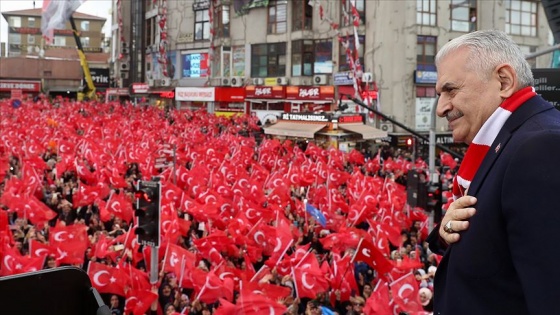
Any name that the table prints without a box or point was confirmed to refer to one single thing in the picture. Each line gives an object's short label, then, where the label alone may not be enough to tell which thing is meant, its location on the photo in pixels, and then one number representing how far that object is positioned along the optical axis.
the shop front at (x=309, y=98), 43.31
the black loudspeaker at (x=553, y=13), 7.48
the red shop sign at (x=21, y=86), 80.88
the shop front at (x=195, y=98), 54.00
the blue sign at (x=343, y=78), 40.62
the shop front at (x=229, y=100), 51.37
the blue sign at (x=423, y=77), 40.28
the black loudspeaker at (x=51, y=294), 2.21
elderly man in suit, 1.64
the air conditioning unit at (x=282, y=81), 47.09
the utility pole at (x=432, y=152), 13.50
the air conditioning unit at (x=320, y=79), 43.91
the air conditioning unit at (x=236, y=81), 51.50
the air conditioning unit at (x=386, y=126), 39.78
